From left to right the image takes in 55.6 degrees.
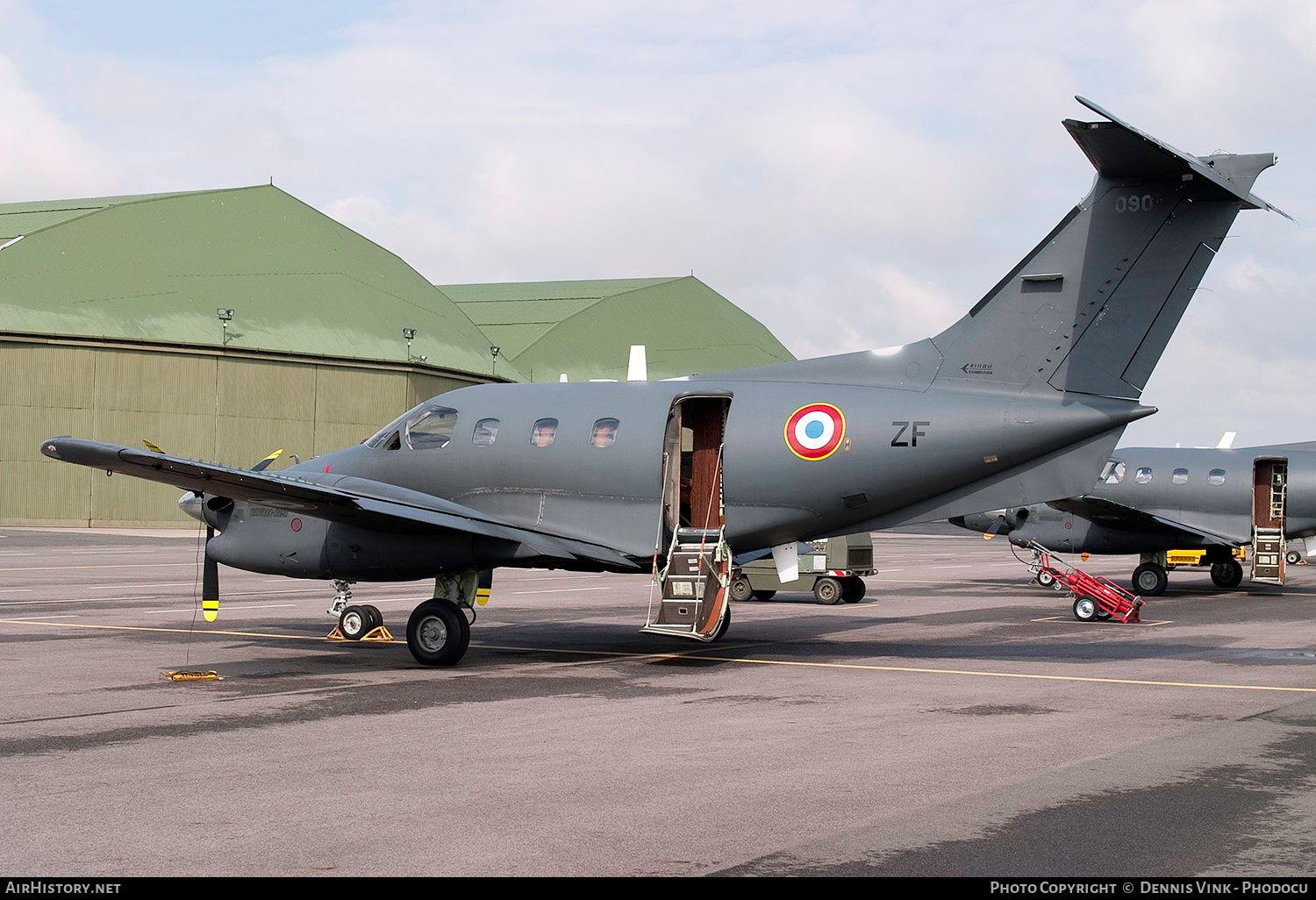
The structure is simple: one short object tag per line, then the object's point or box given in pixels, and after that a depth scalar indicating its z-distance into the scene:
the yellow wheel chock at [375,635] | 18.39
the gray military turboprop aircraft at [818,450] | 15.14
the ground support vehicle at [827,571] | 27.14
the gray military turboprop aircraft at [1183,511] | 31.61
